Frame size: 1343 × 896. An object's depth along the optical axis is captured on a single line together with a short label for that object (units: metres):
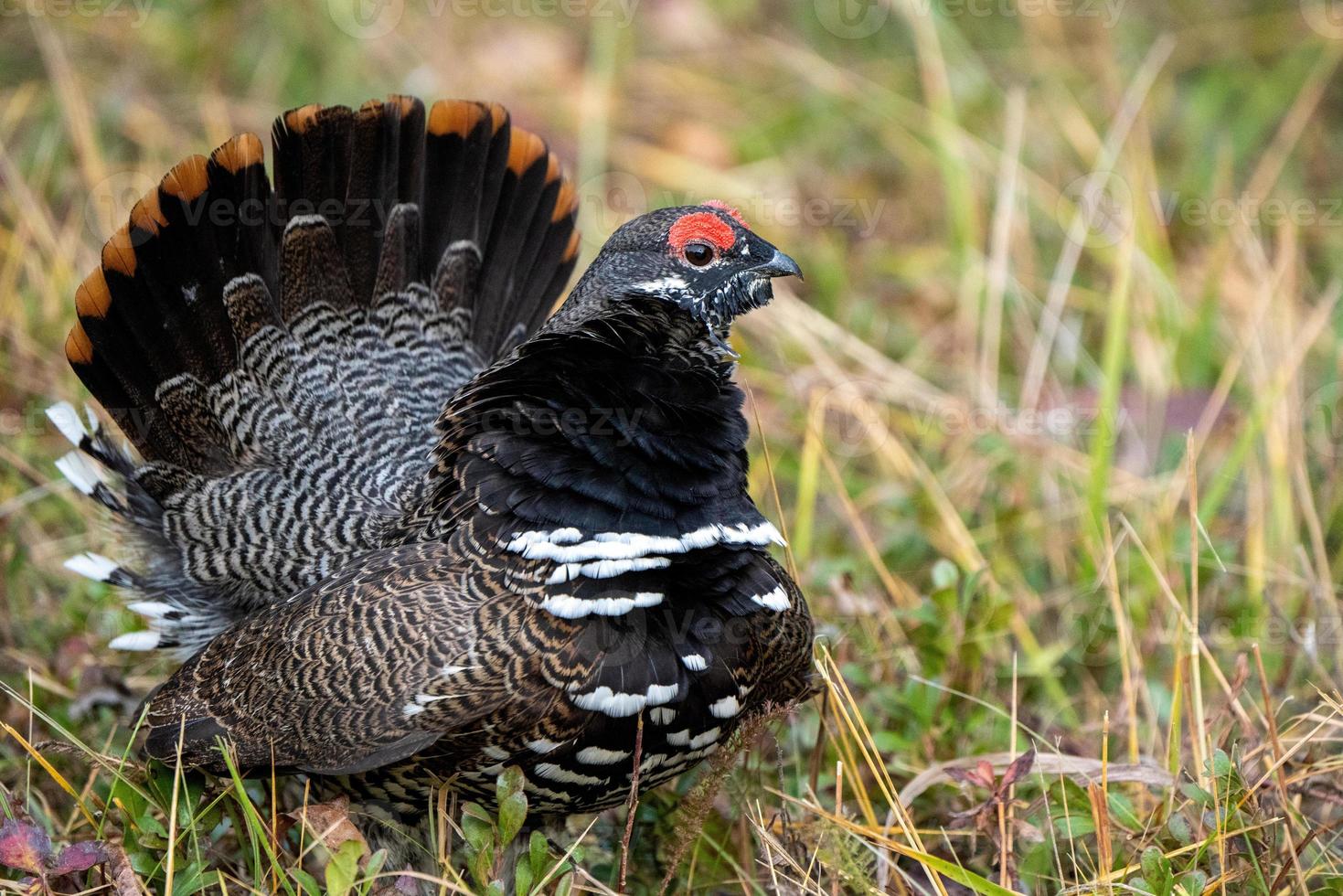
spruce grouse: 6.14
